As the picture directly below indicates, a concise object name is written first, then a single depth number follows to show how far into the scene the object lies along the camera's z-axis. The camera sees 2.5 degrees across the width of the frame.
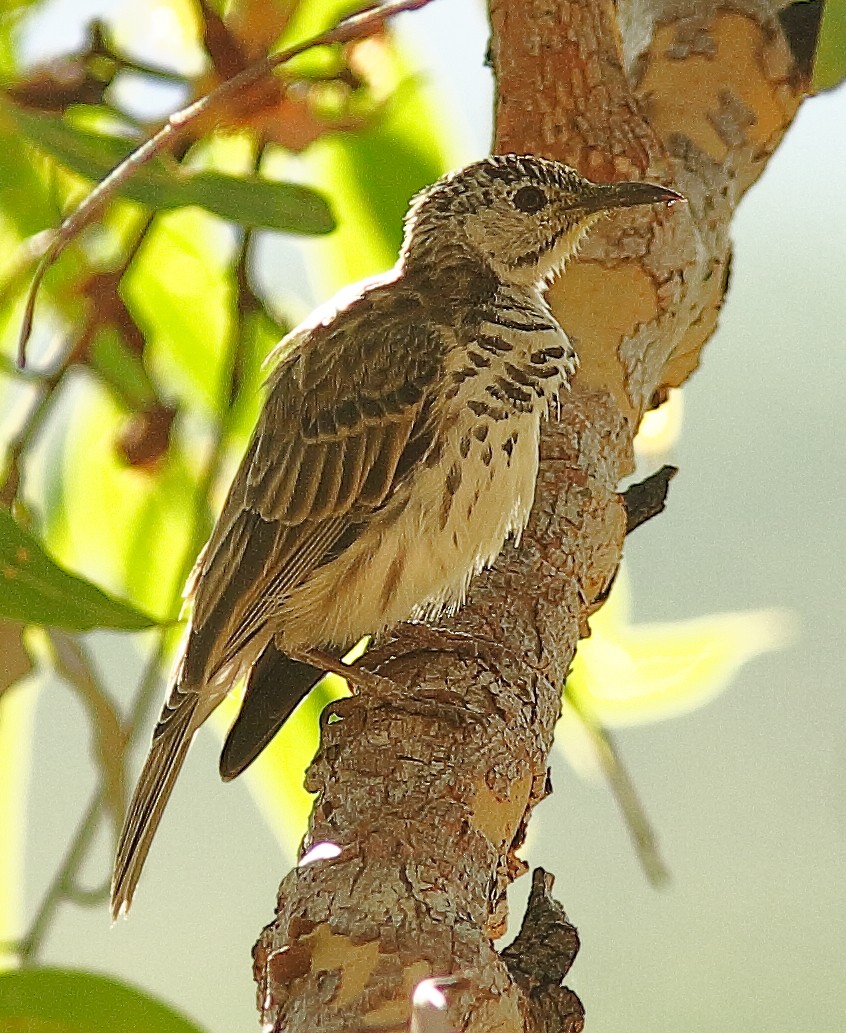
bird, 2.37
